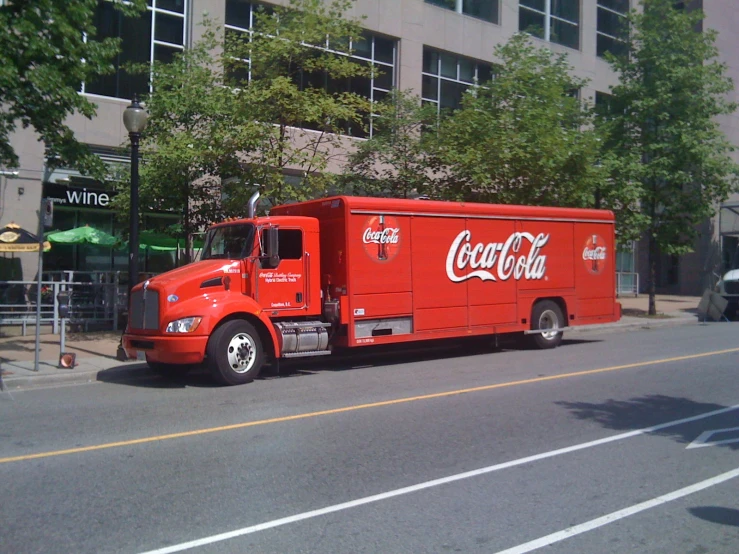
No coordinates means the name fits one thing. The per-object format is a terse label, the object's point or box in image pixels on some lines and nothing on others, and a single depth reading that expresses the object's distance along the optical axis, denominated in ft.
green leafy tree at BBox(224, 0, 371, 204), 52.75
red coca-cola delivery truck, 38.73
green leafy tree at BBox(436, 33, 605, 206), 61.31
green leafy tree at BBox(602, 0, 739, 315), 80.48
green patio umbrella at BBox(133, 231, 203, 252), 65.16
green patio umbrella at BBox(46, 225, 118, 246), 61.67
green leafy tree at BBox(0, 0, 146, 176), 39.50
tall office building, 66.64
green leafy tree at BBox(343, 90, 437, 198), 64.54
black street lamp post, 44.65
